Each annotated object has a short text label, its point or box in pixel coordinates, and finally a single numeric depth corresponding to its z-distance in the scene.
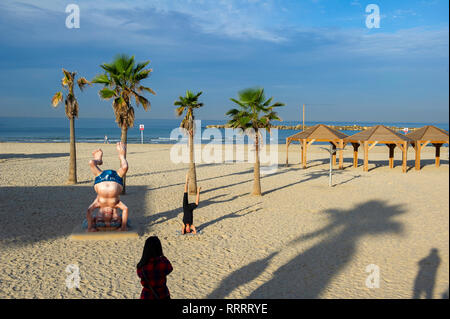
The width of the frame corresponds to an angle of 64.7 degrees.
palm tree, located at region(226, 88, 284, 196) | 15.31
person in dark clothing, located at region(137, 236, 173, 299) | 4.63
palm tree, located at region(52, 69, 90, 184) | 17.55
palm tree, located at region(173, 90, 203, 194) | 15.45
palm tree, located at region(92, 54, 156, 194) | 14.82
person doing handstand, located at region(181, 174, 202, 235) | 10.27
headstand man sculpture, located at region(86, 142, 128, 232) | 10.16
